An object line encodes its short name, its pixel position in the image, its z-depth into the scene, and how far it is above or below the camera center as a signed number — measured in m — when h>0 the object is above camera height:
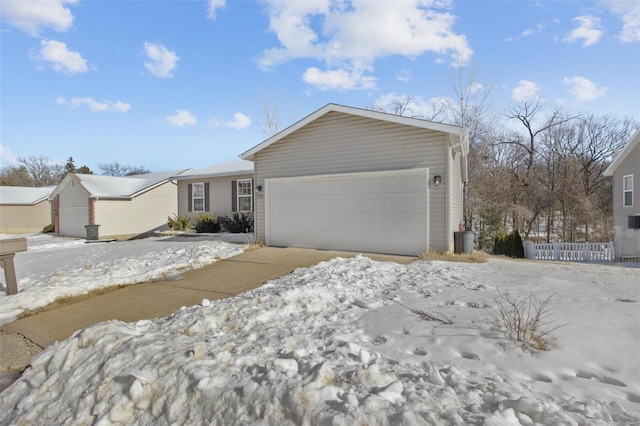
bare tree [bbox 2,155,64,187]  44.88 +5.38
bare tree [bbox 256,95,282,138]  26.48 +7.19
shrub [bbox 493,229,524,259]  14.64 -1.83
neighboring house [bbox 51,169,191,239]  17.88 +0.31
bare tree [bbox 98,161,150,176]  61.24 +7.54
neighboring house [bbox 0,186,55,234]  25.73 -0.04
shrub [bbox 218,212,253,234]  16.19 -0.72
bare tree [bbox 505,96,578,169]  25.31 +6.83
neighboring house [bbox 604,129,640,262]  12.50 +0.25
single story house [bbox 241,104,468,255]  8.63 +0.72
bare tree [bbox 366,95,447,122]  22.62 +7.32
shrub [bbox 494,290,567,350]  3.05 -1.23
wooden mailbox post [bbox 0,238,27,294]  6.14 -0.89
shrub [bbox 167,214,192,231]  17.97 -0.82
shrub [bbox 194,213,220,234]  16.88 -0.78
